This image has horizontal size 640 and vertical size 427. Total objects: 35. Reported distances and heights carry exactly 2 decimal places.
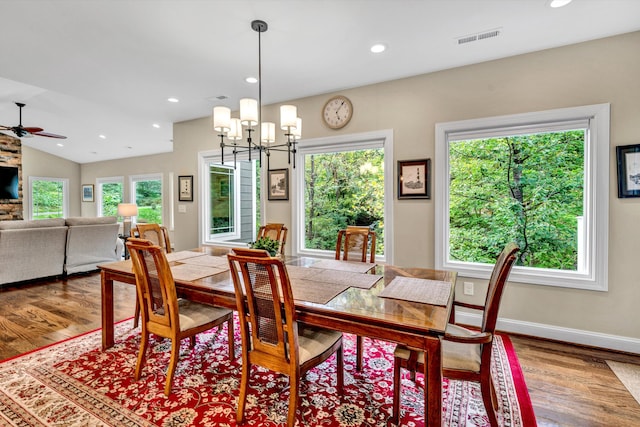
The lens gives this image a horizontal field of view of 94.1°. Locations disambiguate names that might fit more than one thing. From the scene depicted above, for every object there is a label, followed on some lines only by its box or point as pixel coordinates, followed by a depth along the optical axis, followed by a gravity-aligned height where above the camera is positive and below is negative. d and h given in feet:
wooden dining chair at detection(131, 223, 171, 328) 9.76 -0.82
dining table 4.40 -1.64
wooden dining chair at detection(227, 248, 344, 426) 4.95 -2.08
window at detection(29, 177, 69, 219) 28.81 +1.46
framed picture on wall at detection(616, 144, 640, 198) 8.14 +1.11
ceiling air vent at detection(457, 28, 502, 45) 8.15 +4.90
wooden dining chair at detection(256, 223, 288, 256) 10.34 -0.74
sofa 13.93 -1.81
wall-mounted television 26.07 +2.64
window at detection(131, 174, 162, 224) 27.63 +1.47
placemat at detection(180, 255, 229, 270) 8.28 -1.47
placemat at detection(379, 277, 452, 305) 5.50 -1.60
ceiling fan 16.22 +4.54
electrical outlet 10.19 -2.67
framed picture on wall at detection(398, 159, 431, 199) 10.68 +1.17
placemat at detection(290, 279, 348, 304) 5.55 -1.61
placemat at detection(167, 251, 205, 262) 9.16 -1.41
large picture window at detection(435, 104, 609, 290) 8.64 +0.53
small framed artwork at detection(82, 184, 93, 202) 31.91 +2.06
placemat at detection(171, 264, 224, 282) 7.02 -1.53
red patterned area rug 5.75 -3.98
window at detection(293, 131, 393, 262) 11.75 +0.92
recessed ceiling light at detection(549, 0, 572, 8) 6.87 +4.84
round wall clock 12.07 +4.09
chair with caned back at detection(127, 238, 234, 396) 6.29 -2.24
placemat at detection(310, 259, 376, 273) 7.83 -1.51
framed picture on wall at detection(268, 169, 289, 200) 13.62 +1.25
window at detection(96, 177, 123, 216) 30.30 +1.71
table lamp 23.91 -0.04
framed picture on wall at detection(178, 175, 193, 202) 16.44 +1.30
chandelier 7.40 +2.41
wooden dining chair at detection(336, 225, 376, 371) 9.32 -1.03
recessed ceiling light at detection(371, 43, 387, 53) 8.87 +4.94
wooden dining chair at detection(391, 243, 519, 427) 4.90 -2.58
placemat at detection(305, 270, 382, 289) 6.55 -1.57
